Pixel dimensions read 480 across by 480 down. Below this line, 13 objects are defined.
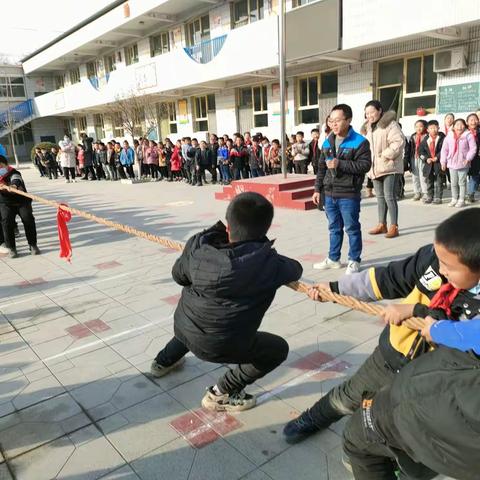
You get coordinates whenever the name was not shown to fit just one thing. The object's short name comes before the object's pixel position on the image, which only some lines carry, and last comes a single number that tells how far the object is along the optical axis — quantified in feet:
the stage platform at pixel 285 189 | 29.78
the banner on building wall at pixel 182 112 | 69.05
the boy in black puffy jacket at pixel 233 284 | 6.83
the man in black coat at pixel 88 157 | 61.46
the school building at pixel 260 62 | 36.17
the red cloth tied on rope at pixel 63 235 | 17.03
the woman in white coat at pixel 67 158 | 60.50
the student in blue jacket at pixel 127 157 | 58.13
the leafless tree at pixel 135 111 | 61.97
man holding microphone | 15.57
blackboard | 35.60
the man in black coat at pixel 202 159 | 47.34
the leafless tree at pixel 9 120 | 102.10
